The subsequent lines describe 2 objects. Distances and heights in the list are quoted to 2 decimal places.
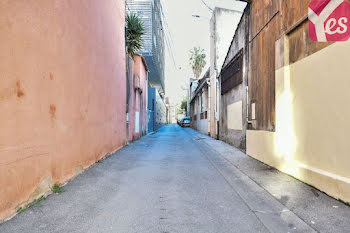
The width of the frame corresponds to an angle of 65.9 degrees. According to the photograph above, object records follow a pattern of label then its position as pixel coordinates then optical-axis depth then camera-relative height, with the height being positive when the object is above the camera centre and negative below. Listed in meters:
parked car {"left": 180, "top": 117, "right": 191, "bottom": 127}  48.50 -0.72
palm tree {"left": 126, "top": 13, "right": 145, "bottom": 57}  15.53 +5.08
